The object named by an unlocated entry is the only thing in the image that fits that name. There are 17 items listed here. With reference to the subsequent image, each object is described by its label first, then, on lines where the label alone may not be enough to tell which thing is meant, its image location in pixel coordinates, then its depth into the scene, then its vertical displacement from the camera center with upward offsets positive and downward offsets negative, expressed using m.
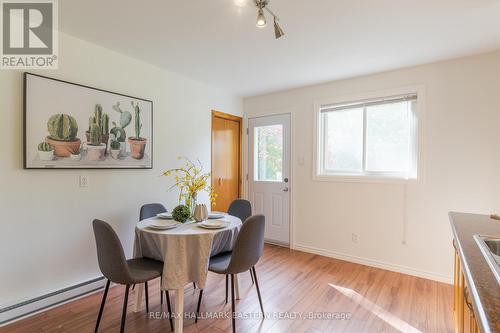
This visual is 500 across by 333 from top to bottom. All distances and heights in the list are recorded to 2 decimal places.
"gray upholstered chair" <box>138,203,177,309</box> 2.55 -0.48
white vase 2.24 -0.43
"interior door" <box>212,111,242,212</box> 3.96 +0.11
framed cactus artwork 2.11 +0.35
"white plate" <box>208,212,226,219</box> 2.44 -0.50
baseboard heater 2.00 -1.19
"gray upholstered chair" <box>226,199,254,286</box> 2.80 -0.50
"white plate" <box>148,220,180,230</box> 1.97 -0.49
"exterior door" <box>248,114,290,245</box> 3.96 -0.12
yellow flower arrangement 2.28 -0.16
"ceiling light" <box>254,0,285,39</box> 1.60 +0.99
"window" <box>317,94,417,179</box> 3.02 +0.37
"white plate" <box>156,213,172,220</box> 2.36 -0.49
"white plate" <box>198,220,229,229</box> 2.01 -0.49
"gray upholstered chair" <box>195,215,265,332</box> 1.86 -0.65
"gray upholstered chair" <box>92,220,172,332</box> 1.67 -0.66
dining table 1.82 -0.65
